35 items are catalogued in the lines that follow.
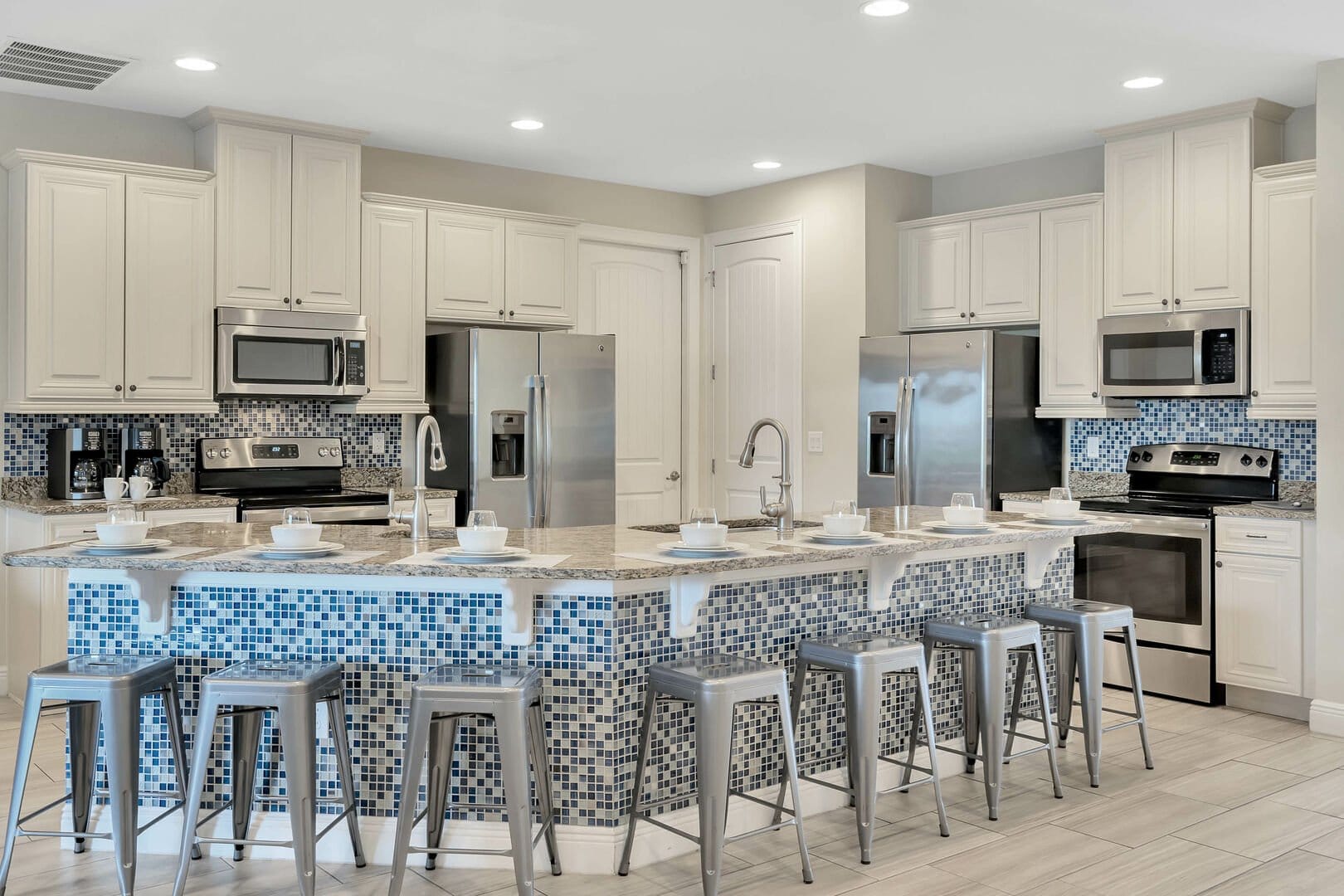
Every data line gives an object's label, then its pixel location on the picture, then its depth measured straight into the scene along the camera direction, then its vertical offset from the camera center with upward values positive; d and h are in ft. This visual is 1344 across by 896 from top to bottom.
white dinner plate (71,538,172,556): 9.82 -0.88
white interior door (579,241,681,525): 22.18 +1.71
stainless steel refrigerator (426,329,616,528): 18.19 +0.42
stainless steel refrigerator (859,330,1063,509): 18.20 +0.46
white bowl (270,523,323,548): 9.83 -0.76
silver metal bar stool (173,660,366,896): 8.97 -2.23
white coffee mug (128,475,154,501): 15.62 -0.54
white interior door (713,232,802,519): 21.63 +1.78
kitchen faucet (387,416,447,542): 11.04 -0.33
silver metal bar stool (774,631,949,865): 10.21 -2.20
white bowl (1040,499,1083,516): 13.16 -0.68
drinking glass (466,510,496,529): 9.81 -0.63
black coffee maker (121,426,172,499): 16.47 -0.16
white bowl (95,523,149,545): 9.93 -0.75
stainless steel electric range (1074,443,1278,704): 16.07 -1.61
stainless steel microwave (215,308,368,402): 16.70 +1.40
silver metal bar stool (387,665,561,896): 8.80 -2.24
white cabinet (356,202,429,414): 18.13 +2.29
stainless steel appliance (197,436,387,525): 16.43 -0.48
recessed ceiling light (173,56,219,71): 14.40 +4.88
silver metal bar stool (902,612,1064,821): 11.40 -2.19
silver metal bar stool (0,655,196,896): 9.20 -2.20
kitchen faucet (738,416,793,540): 11.71 -0.58
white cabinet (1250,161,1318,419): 15.56 +2.18
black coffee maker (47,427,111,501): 15.71 -0.23
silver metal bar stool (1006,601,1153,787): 12.42 -2.22
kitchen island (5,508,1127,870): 9.85 -1.64
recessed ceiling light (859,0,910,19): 12.45 +4.86
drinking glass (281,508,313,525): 10.09 -0.62
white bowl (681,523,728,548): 9.90 -0.75
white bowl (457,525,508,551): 9.59 -0.76
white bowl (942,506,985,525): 12.27 -0.74
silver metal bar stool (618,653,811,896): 9.18 -2.15
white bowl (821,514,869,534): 10.89 -0.72
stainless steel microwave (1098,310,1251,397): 16.34 +1.39
